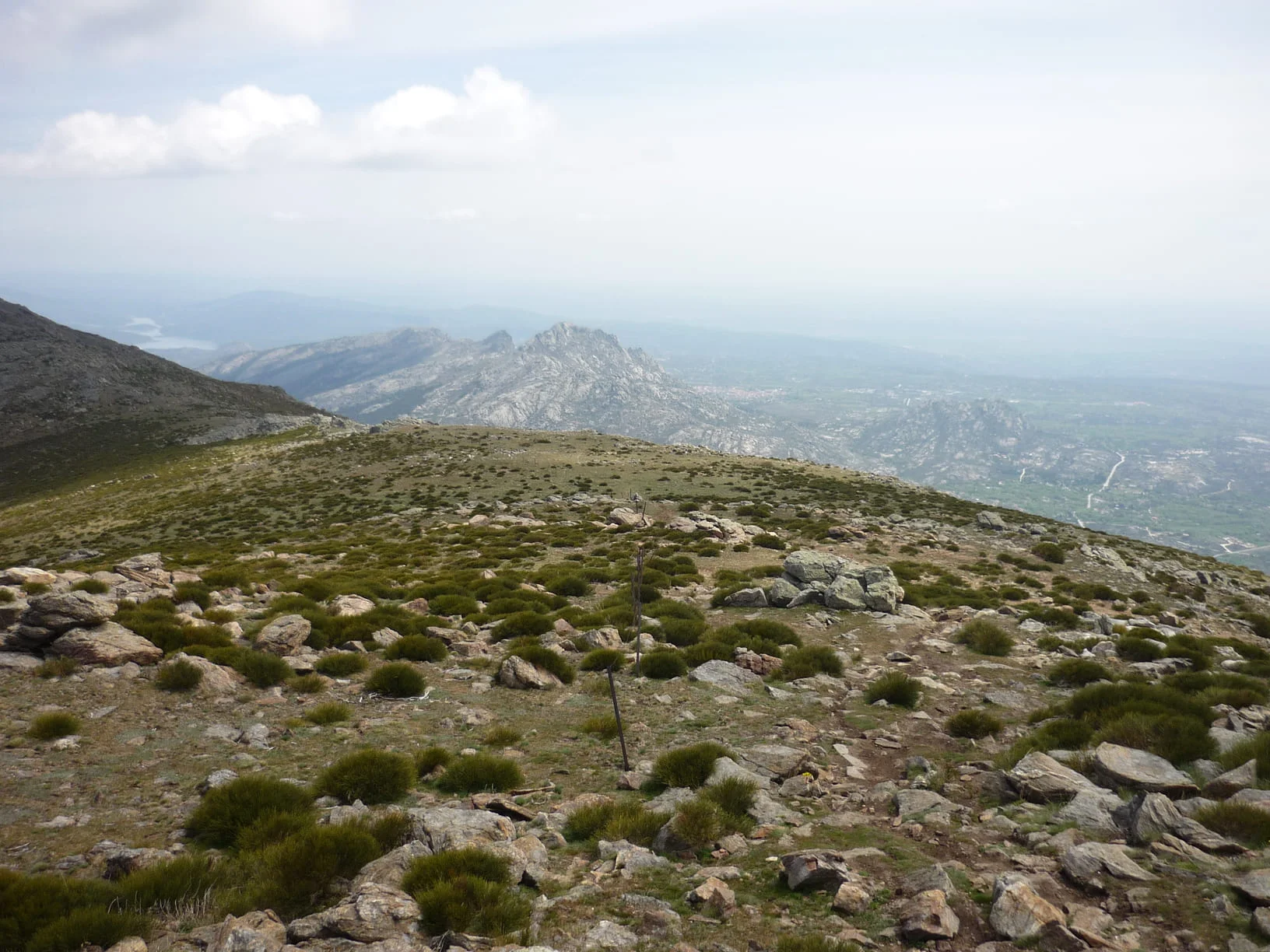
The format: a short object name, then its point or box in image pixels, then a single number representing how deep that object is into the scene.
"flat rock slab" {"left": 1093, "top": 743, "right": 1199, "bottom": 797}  8.70
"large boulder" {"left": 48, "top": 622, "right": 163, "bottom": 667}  12.98
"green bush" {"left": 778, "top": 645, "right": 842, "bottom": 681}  15.83
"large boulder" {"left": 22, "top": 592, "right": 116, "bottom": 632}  13.39
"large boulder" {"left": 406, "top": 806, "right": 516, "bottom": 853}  7.76
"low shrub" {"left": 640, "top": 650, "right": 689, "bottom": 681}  15.52
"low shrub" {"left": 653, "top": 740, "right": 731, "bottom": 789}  9.98
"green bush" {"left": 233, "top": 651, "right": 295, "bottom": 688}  13.34
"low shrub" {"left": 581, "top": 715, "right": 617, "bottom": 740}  12.31
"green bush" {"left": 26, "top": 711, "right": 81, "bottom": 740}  10.14
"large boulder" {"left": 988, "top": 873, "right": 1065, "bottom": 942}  6.15
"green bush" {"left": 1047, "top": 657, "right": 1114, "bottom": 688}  15.21
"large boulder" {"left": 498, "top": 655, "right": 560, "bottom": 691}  14.71
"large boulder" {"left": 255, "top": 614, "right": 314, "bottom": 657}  15.12
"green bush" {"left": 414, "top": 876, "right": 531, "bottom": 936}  6.23
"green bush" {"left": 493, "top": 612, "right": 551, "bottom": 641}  18.22
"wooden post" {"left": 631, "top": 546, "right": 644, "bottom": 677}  15.45
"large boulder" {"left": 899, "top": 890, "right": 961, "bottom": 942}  6.28
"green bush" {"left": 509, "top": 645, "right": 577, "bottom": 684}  15.31
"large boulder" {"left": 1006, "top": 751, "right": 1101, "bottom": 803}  9.09
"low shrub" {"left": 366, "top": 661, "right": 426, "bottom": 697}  13.72
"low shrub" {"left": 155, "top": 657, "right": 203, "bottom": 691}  12.34
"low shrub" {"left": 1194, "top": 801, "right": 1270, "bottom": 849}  7.28
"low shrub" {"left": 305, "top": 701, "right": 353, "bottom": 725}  11.86
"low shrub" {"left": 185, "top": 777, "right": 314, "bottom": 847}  7.95
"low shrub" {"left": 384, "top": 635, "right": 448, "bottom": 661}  15.96
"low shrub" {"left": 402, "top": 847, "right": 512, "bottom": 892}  6.78
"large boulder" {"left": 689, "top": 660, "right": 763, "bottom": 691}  15.01
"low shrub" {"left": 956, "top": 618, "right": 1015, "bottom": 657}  18.02
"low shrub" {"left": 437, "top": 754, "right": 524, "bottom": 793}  9.83
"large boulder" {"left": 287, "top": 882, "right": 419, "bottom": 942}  6.01
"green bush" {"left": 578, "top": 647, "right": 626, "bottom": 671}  15.81
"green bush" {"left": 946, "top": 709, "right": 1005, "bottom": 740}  12.38
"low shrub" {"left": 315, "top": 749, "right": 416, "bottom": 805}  9.20
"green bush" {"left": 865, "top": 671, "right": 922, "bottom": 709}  14.04
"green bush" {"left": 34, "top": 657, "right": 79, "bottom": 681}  12.26
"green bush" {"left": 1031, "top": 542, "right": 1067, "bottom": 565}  34.34
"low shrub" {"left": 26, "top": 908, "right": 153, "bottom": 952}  5.70
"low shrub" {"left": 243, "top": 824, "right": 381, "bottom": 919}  6.66
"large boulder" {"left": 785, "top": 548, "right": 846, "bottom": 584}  24.33
